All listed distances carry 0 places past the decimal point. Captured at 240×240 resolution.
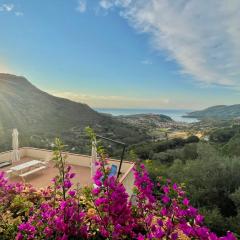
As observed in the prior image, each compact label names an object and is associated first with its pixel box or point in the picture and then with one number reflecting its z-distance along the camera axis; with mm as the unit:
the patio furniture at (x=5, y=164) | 7505
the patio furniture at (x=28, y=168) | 6526
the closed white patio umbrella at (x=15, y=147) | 7825
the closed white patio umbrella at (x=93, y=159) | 6129
